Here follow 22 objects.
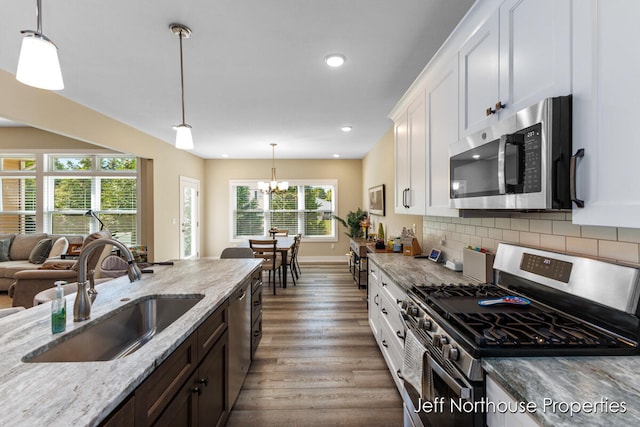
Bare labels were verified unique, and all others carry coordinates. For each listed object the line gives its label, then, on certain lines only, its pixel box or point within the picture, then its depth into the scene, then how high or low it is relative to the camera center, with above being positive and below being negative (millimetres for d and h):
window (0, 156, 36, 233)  5445 +331
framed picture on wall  5219 +238
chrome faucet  1244 -355
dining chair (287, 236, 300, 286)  5340 -859
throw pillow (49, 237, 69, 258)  4719 -578
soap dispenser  1116 -390
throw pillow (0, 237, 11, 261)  4839 -611
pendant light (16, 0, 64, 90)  1121 +598
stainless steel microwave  971 +205
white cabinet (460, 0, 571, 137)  1004 +641
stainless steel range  959 -433
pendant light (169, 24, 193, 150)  2059 +607
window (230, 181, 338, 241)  7430 +57
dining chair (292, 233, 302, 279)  5602 -726
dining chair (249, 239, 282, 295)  4707 -658
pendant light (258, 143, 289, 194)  6074 +533
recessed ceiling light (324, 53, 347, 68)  2428 +1309
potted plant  6441 -220
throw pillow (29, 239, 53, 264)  4738 -651
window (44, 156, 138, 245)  5473 +351
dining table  4910 -634
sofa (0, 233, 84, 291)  4500 -634
